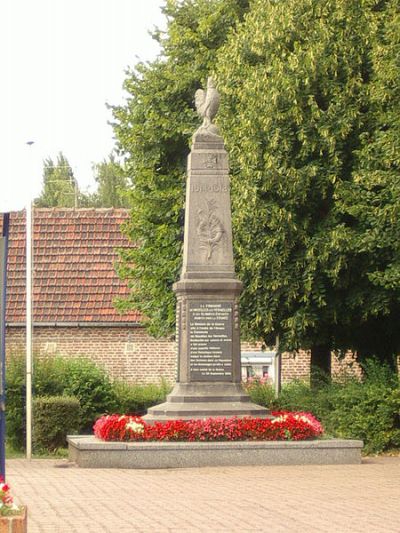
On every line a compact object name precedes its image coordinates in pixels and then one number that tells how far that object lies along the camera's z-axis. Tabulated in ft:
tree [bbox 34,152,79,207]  239.30
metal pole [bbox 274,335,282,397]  108.06
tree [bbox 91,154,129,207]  238.68
